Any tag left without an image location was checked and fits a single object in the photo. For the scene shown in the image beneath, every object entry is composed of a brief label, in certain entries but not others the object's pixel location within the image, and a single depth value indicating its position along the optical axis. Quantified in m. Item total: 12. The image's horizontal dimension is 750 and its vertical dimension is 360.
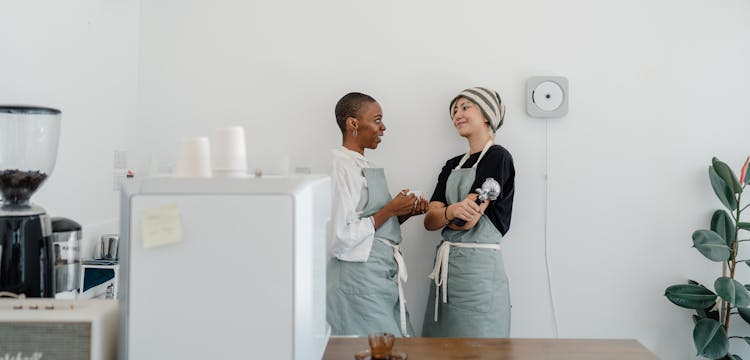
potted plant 2.41
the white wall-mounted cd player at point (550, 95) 2.66
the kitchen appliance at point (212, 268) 1.00
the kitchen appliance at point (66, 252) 1.35
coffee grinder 1.22
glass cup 1.21
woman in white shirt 2.34
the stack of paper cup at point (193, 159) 1.11
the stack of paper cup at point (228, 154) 1.11
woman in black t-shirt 2.37
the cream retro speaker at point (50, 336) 1.02
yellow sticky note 0.99
